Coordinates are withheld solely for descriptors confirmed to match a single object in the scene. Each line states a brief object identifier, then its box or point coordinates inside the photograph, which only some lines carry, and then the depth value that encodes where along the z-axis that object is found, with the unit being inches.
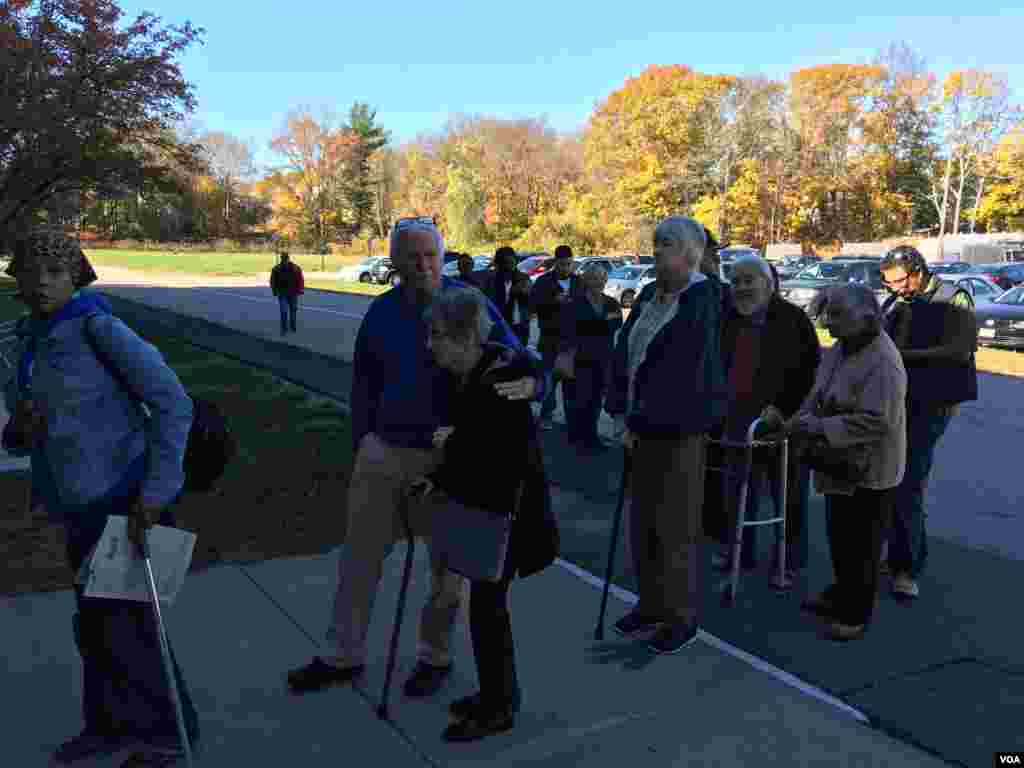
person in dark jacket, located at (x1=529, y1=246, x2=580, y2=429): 388.2
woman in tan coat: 170.7
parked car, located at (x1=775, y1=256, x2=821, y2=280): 1517.0
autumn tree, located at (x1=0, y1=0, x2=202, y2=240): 449.4
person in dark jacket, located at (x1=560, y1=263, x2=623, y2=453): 339.6
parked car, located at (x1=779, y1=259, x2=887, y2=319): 1073.4
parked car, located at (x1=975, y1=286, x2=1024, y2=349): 756.0
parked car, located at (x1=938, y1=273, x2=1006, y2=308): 829.2
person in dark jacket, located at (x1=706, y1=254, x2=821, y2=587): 193.2
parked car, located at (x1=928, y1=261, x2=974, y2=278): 1207.4
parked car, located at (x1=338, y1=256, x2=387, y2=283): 1830.8
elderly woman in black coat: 127.5
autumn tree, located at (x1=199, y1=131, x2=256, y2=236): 4045.3
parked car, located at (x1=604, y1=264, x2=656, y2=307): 1259.8
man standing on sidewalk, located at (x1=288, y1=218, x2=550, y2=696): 143.3
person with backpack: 117.5
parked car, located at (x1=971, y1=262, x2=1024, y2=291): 1075.9
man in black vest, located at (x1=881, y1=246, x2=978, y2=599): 192.5
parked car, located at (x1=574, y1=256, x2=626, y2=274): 1451.6
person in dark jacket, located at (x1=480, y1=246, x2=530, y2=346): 419.2
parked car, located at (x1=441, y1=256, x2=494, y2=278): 1370.9
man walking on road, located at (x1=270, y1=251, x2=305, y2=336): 789.2
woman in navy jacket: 159.0
